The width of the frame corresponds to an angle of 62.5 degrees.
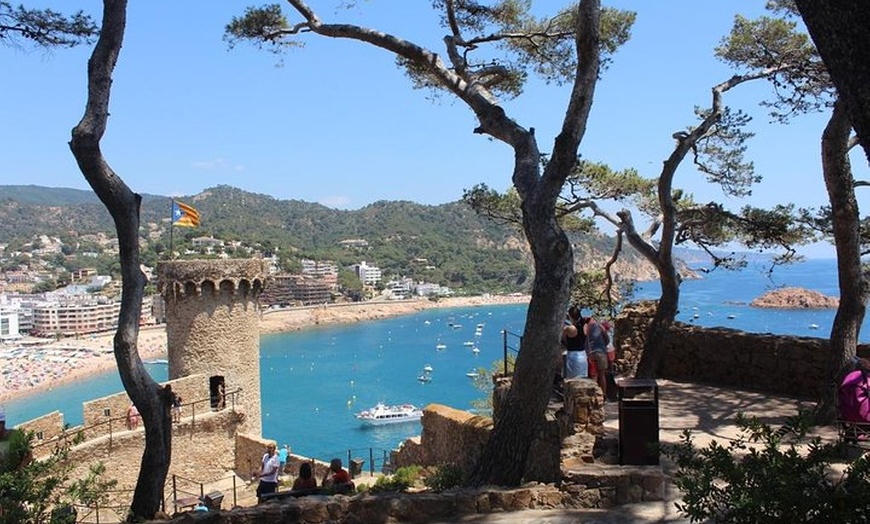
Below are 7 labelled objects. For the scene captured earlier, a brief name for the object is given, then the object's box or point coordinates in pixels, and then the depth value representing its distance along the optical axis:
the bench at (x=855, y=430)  6.04
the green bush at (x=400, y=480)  7.85
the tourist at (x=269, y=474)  9.62
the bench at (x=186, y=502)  12.88
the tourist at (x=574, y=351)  7.45
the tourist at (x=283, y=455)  16.91
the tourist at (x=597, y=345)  8.16
